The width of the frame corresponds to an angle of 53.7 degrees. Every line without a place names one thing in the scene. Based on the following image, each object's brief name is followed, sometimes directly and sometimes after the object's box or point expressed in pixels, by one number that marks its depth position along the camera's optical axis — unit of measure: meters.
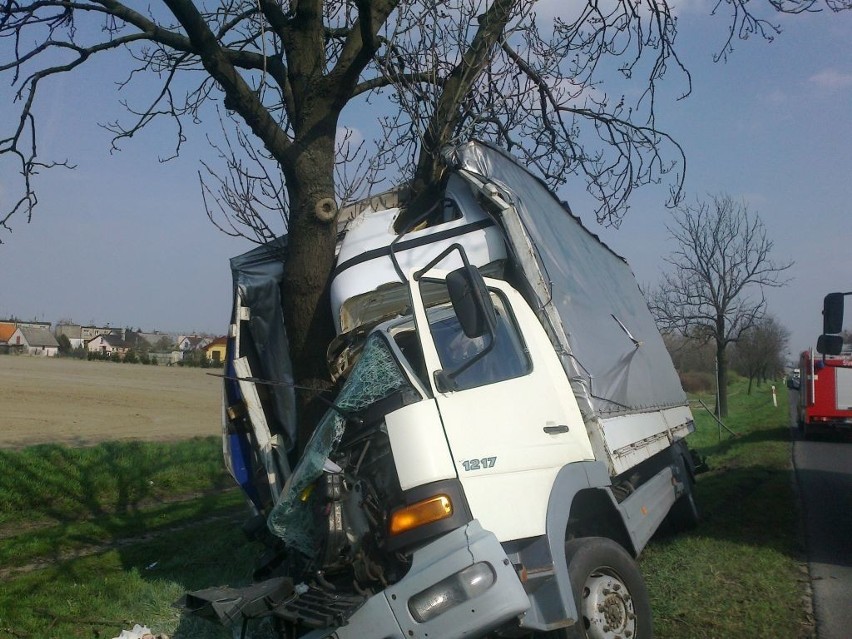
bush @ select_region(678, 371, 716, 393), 50.79
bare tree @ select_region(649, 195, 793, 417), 25.64
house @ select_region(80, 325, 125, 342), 124.76
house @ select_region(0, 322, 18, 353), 106.79
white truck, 4.14
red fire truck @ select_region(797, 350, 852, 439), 21.33
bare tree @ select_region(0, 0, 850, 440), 6.81
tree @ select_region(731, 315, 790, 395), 49.22
